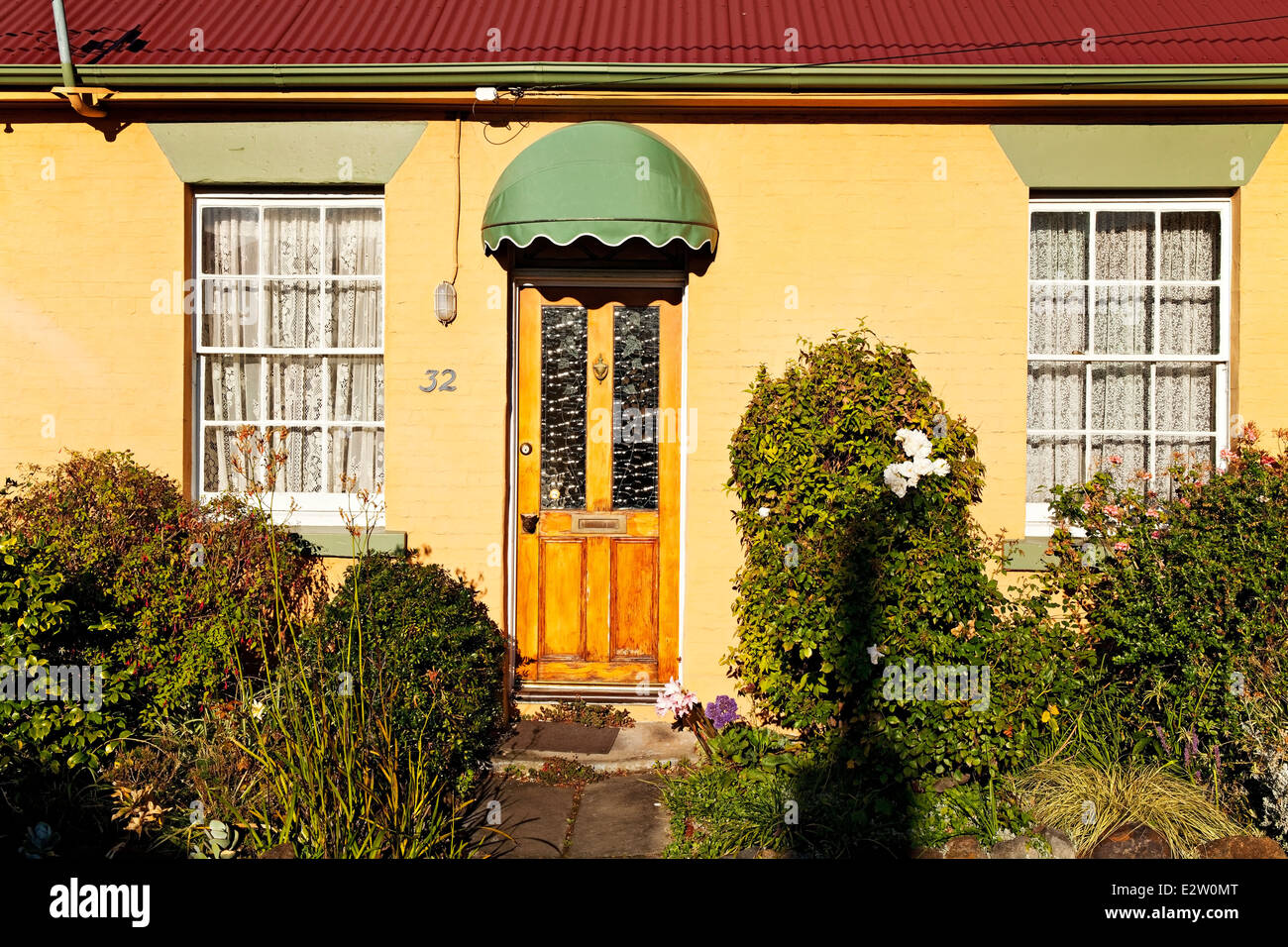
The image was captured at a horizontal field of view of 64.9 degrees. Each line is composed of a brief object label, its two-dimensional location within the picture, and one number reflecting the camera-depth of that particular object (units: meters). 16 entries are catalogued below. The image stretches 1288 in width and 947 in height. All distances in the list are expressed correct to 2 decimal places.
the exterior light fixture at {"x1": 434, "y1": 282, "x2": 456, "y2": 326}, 6.13
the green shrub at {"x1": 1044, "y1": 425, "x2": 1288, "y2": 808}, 4.75
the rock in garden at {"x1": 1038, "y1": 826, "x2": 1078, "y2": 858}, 4.52
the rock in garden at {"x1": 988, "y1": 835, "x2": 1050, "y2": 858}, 4.49
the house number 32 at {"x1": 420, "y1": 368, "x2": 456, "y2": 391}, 6.22
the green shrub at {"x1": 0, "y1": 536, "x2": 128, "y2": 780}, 4.30
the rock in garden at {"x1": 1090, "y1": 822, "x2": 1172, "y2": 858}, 4.46
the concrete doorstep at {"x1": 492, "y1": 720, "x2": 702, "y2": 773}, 5.68
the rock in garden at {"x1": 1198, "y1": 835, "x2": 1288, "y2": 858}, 4.25
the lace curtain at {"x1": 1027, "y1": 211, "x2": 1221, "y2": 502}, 6.28
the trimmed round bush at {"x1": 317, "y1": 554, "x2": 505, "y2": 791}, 4.95
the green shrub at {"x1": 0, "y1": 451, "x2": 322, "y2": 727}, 4.98
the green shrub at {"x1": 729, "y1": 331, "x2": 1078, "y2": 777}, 4.78
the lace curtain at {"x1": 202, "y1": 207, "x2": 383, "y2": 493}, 6.43
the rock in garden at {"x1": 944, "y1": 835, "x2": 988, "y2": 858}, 4.49
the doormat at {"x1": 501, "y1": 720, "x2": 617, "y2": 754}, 5.86
